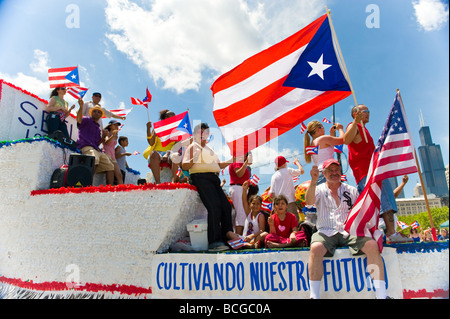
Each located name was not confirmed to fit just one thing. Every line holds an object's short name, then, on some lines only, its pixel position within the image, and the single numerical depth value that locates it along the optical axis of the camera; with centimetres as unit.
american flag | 313
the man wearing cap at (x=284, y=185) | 491
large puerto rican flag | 404
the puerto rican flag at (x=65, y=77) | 648
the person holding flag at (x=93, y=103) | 687
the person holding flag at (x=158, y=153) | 651
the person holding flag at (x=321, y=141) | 391
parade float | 321
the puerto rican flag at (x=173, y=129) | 659
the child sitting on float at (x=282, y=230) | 371
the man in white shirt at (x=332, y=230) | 306
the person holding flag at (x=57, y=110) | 679
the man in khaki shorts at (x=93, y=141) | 574
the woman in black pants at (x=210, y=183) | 439
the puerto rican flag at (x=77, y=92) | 709
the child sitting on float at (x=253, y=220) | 423
